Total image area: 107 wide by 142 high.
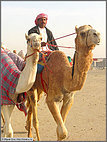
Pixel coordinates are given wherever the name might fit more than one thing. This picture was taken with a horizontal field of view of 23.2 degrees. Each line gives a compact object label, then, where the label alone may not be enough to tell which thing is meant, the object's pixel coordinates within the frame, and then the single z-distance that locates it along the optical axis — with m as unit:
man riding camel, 5.74
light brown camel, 4.37
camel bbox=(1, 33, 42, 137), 4.54
